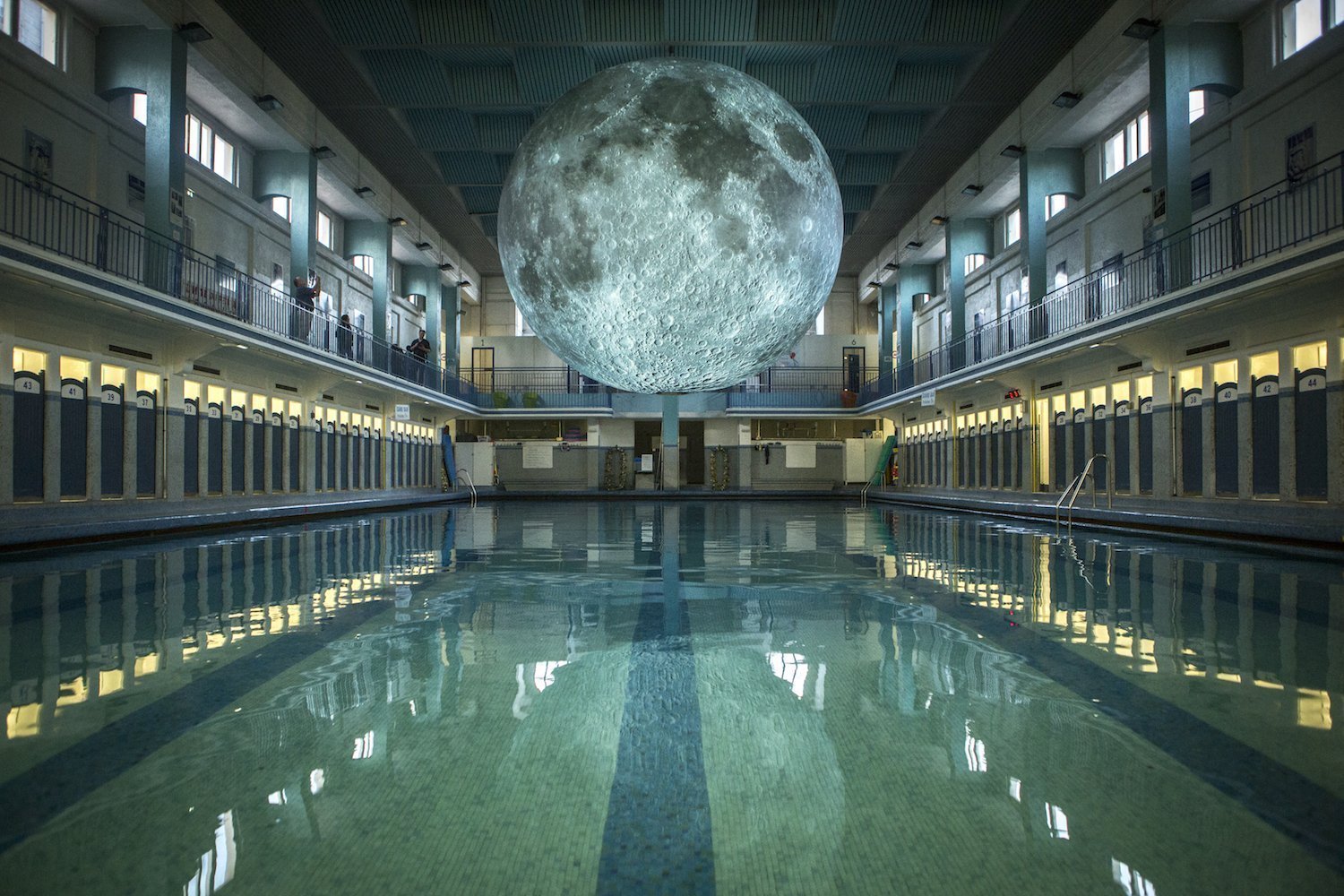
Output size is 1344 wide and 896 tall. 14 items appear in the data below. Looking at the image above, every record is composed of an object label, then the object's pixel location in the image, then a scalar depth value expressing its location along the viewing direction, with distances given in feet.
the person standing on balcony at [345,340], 67.82
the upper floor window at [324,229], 73.41
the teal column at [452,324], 101.91
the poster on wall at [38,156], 39.52
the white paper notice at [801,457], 106.93
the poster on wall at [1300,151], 38.47
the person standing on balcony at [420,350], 85.87
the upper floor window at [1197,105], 47.09
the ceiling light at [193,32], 42.73
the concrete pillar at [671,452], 95.09
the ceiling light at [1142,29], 42.34
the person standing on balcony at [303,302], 60.29
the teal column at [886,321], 99.81
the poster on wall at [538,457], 107.76
